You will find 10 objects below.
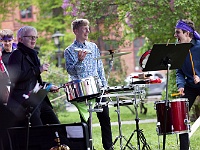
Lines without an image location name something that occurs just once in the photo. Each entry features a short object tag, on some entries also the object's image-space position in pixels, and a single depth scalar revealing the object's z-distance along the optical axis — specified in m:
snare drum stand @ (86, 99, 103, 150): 14.78
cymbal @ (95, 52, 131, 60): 15.47
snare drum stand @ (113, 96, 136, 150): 16.73
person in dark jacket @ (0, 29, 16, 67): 16.95
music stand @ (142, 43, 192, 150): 14.92
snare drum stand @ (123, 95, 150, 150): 16.91
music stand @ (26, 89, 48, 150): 12.84
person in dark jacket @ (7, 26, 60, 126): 13.71
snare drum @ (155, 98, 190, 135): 15.89
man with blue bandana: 16.61
